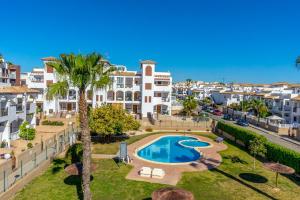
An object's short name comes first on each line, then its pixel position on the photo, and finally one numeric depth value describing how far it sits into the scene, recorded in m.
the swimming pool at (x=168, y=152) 22.78
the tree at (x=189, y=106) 43.93
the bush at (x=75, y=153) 18.82
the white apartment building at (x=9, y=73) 35.57
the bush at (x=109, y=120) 25.83
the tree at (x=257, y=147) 20.20
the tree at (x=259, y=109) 43.78
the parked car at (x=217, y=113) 58.19
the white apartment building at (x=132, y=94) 42.68
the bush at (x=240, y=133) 24.90
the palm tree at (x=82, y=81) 11.22
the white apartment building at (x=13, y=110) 22.69
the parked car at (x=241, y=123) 41.61
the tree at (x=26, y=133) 24.39
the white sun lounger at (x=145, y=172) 16.83
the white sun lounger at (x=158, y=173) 16.62
